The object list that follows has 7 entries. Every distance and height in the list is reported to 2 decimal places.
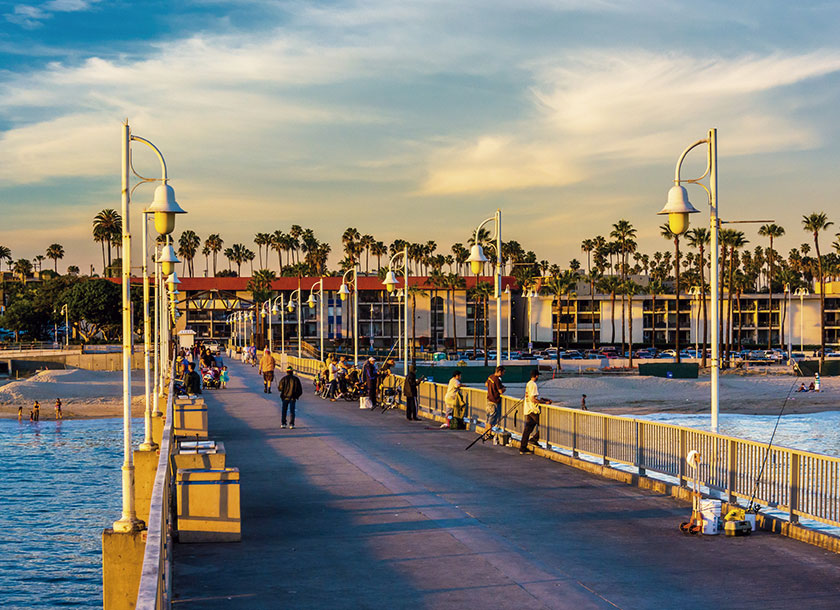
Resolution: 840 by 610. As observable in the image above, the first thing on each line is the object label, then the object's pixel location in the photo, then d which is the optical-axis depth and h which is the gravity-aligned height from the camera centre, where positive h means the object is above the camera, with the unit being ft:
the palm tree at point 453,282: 509.35 +18.11
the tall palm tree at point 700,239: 403.07 +31.76
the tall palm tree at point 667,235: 359.38 +30.40
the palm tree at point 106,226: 606.14 +58.74
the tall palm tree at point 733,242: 390.83 +29.30
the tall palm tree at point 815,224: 422.61 +39.05
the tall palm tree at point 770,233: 470.80 +39.49
